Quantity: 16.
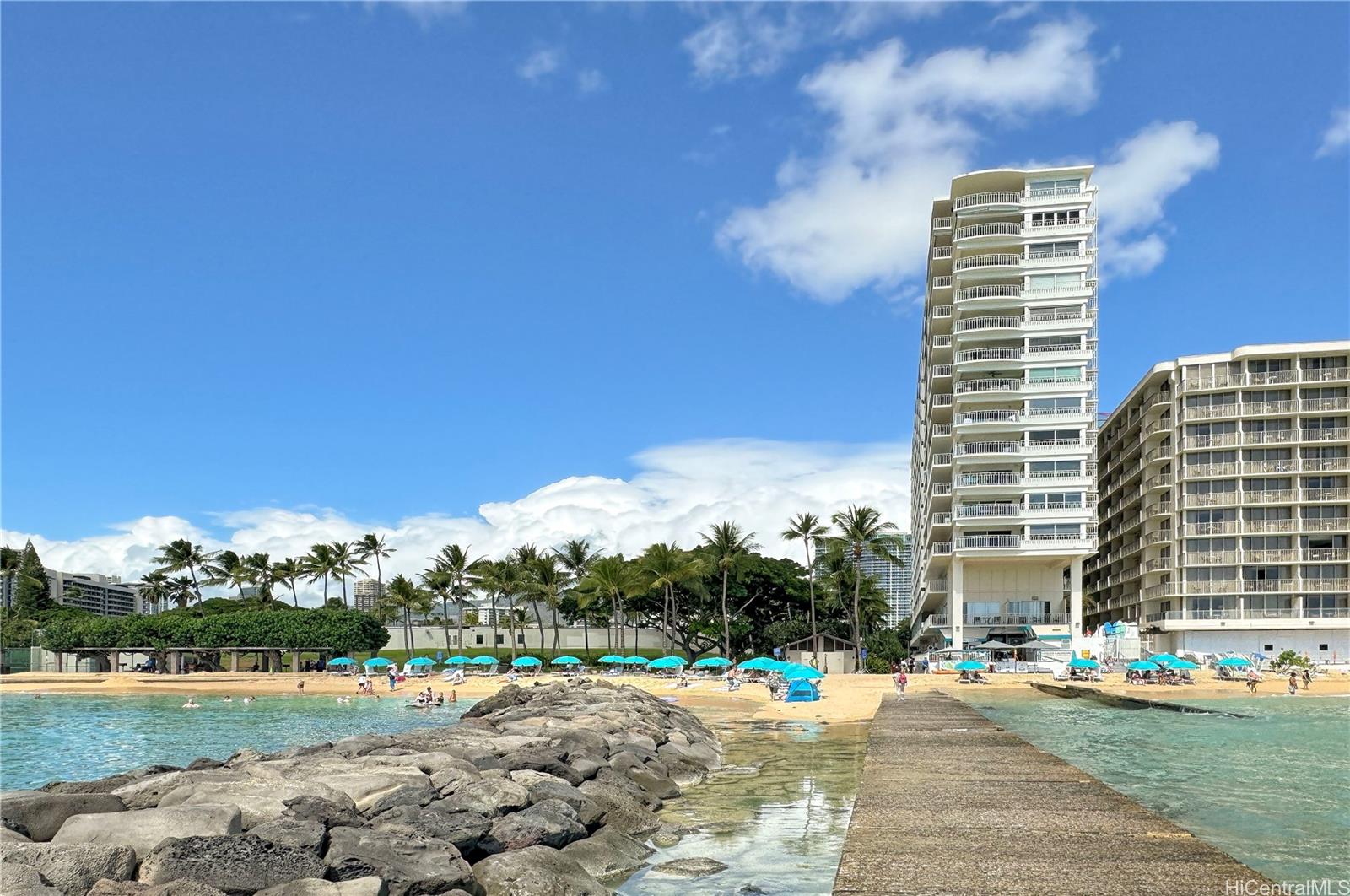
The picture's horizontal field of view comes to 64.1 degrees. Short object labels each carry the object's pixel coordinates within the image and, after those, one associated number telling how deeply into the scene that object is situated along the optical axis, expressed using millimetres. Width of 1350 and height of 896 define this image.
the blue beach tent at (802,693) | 45094
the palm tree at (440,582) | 93188
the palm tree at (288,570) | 101312
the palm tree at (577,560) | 90188
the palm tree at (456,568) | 93938
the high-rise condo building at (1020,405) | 71812
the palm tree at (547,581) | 86812
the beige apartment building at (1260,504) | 77000
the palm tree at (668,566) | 78375
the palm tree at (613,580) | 80812
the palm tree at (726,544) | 81750
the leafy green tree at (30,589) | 107312
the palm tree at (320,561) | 100938
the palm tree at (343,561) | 101438
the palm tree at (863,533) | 78188
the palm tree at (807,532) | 82812
